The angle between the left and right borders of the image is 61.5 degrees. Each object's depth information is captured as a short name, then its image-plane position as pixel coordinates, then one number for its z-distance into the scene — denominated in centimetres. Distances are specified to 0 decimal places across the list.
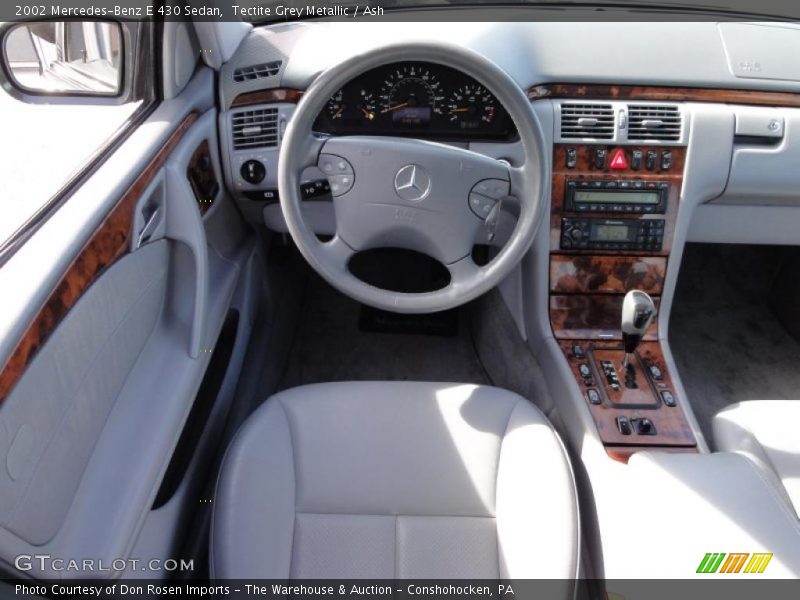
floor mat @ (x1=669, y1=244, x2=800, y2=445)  230
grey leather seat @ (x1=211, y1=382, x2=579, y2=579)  122
